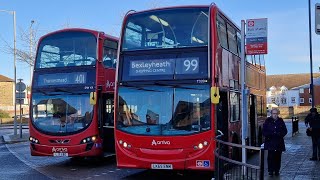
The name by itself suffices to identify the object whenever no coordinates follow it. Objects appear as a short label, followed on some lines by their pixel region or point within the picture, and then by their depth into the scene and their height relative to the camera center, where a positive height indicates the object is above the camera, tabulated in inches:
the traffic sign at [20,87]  1073.3 +45.2
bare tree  1325.0 +145.5
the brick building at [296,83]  3759.8 +227.4
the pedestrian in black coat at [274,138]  445.4 -31.8
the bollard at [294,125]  1138.8 -50.6
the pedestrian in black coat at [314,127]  547.2 -26.2
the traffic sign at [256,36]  437.7 +66.8
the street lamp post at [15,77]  1122.7 +73.3
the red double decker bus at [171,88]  415.2 +16.4
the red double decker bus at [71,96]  556.4 +12.5
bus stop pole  434.9 +15.0
